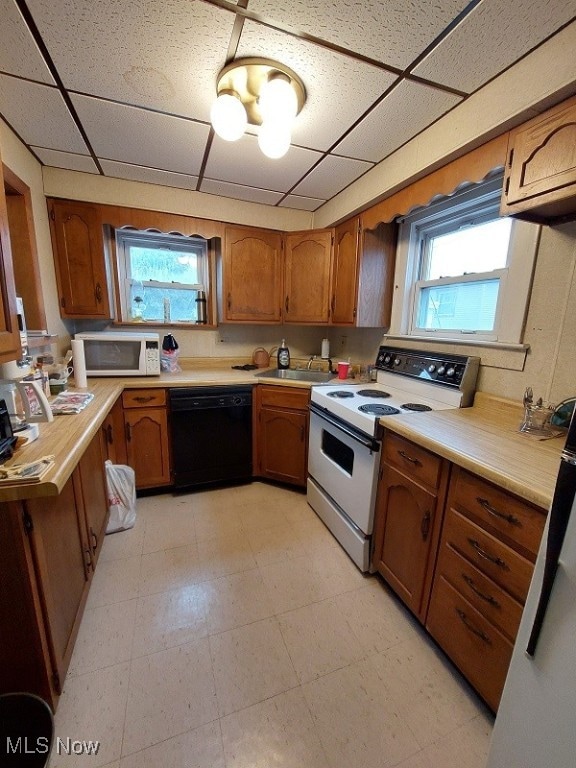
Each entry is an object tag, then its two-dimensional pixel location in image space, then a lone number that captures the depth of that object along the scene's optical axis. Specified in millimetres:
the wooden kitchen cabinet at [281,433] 2359
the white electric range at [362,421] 1604
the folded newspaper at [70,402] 1500
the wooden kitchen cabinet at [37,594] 903
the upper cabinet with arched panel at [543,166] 999
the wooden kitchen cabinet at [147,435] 2172
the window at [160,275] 2623
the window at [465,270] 1518
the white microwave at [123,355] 2264
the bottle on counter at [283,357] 2896
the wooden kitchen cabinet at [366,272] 2258
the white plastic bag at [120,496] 1950
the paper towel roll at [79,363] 1974
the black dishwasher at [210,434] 2260
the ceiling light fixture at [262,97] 1177
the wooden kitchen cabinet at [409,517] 1252
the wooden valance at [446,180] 1300
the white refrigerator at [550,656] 639
